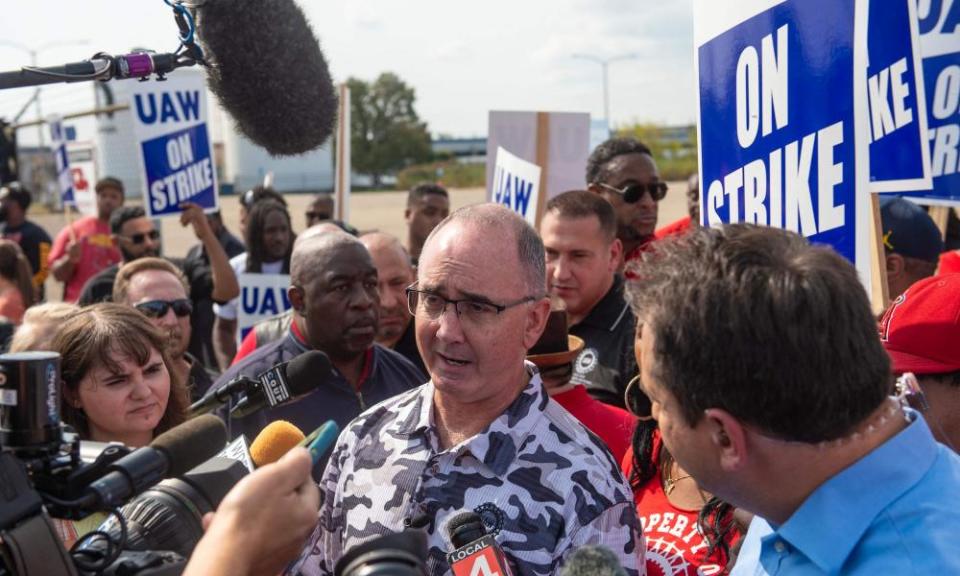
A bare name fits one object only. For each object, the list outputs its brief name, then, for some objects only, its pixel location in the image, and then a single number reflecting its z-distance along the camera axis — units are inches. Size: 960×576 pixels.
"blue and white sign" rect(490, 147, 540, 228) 240.7
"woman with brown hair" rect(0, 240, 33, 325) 267.9
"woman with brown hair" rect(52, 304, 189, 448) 128.2
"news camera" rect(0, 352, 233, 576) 55.9
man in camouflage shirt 89.7
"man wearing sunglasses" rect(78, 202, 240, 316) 286.4
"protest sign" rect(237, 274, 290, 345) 265.6
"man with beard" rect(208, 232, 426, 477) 167.2
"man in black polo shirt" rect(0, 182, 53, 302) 404.2
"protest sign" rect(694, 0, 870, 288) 111.3
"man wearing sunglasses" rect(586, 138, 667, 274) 240.4
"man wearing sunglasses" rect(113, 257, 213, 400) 186.7
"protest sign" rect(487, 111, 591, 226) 257.9
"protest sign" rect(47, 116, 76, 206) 498.3
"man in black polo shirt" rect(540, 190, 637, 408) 179.8
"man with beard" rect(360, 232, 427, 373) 212.2
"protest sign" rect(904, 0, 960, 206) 147.3
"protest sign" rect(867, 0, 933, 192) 116.0
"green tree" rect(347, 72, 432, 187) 2721.5
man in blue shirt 60.6
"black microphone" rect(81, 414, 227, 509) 57.6
